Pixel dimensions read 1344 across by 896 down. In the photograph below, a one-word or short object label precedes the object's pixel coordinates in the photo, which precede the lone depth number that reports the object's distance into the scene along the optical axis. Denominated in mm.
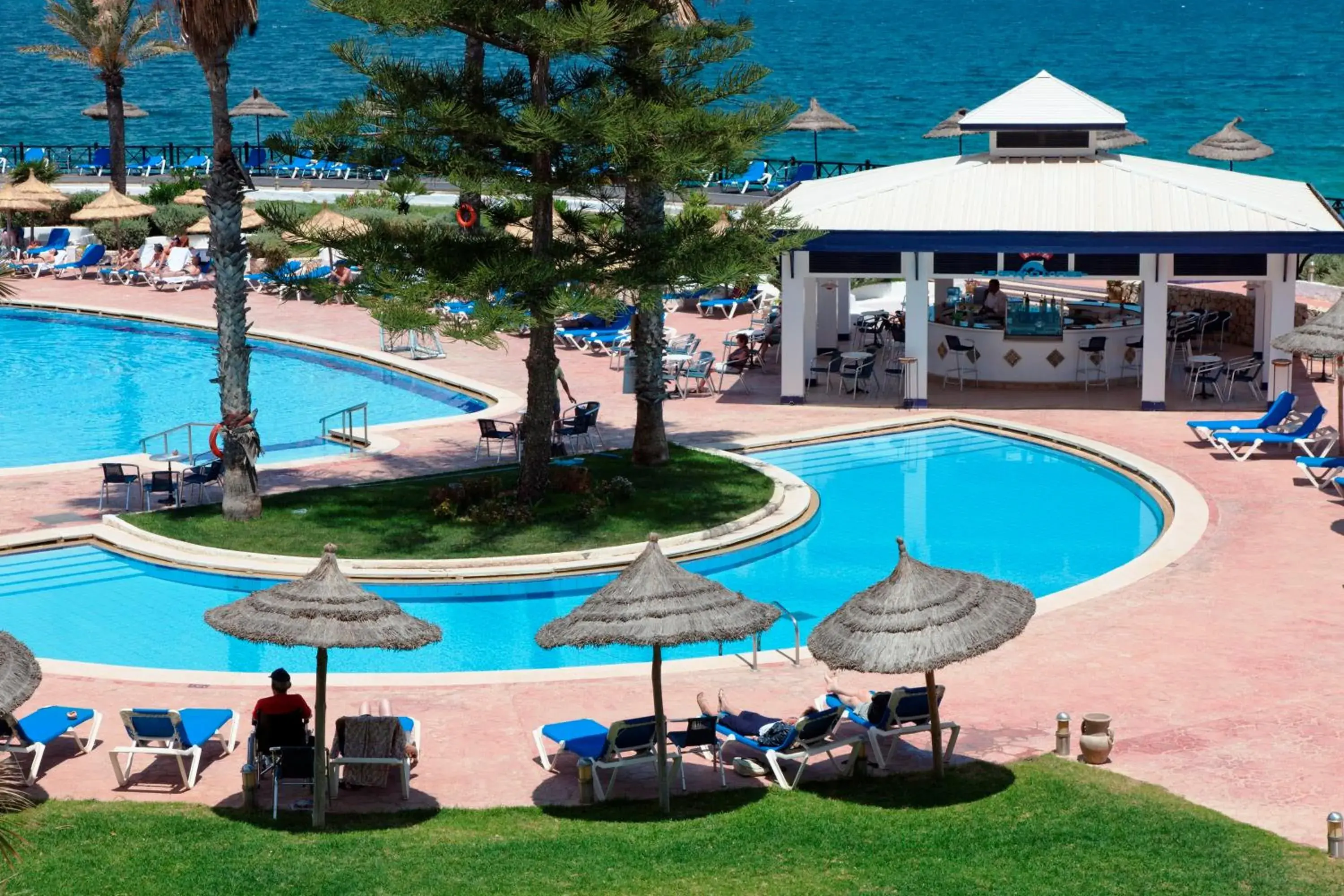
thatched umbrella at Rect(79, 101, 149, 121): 52812
